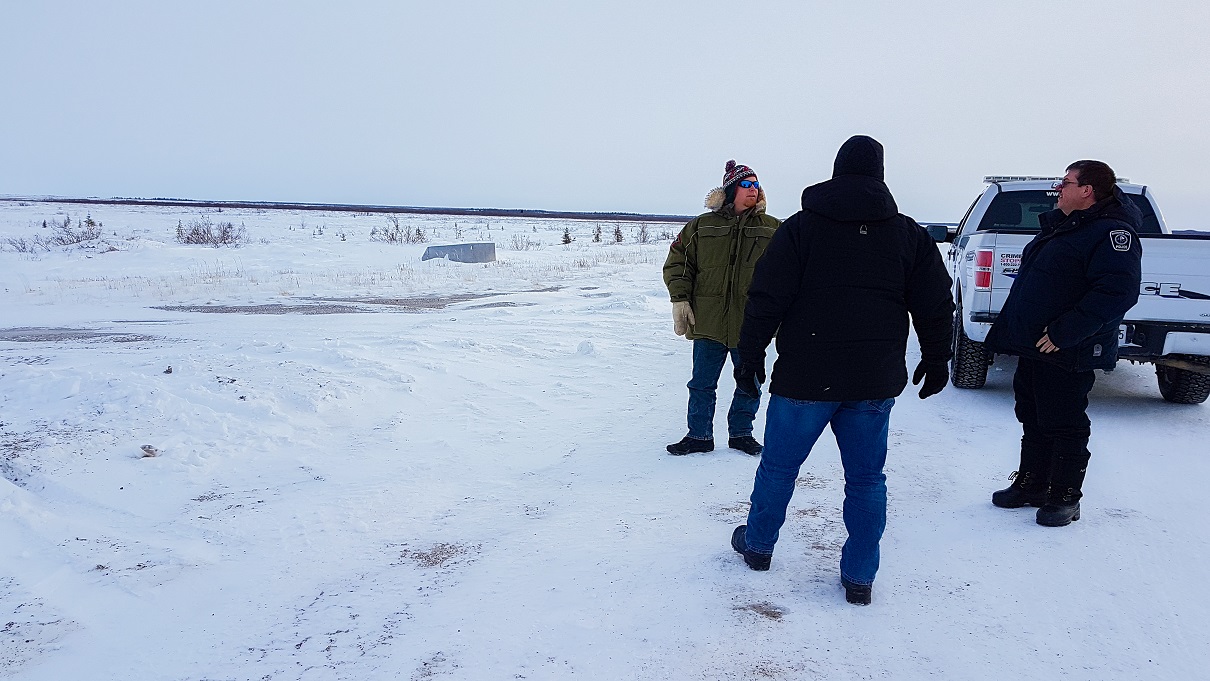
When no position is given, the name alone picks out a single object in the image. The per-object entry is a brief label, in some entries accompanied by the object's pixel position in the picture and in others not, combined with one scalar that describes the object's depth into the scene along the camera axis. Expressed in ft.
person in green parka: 15.06
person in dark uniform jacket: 11.84
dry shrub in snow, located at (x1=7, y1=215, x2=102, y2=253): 74.02
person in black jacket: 9.34
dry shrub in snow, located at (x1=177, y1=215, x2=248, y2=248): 85.46
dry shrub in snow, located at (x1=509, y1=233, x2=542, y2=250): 95.09
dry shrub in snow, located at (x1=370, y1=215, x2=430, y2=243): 95.25
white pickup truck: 17.79
